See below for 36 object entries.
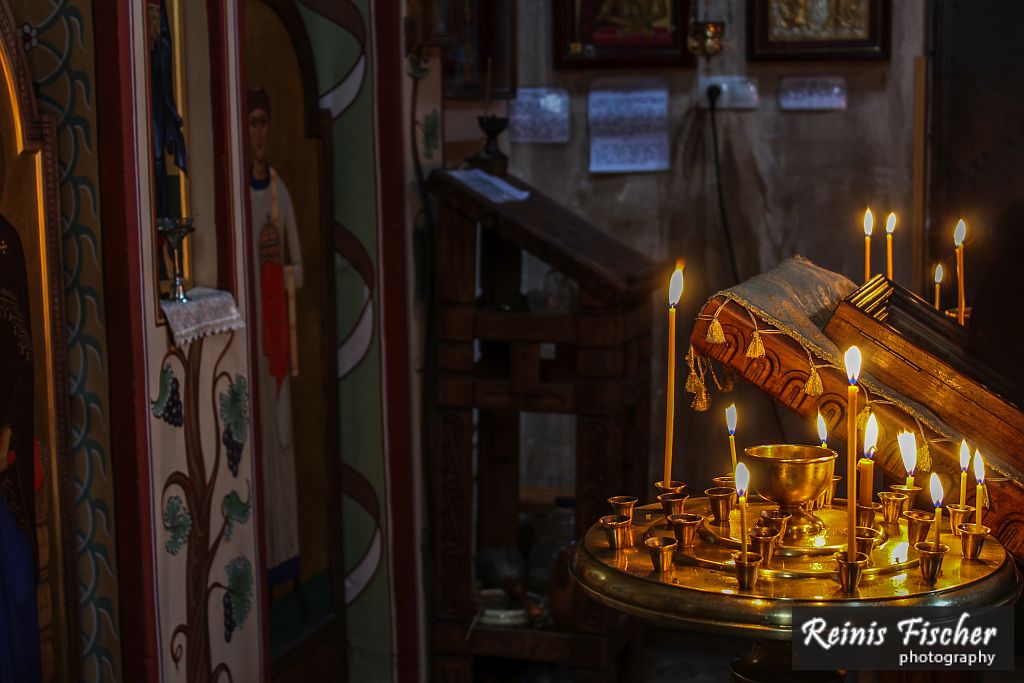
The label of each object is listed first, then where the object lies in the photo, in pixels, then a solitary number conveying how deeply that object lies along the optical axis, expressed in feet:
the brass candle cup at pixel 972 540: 7.32
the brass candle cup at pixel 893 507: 7.94
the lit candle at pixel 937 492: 7.54
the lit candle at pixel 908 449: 7.68
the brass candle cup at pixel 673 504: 8.06
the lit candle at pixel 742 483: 6.99
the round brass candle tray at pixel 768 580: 6.71
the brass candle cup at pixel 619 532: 7.62
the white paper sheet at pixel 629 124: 19.89
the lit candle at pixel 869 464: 7.57
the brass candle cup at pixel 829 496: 8.29
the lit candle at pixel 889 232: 9.71
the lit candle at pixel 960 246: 9.52
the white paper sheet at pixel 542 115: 20.01
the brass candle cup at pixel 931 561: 6.93
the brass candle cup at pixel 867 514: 7.87
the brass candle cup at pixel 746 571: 6.81
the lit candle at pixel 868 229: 9.56
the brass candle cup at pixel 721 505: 7.81
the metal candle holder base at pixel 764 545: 7.11
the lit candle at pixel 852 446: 6.68
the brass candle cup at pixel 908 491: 8.01
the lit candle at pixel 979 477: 7.57
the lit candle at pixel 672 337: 7.70
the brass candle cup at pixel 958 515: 7.72
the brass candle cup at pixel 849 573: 6.77
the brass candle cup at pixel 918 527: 7.48
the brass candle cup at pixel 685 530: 7.44
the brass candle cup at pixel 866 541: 7.29
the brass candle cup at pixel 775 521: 7.41
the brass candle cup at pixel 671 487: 8.11
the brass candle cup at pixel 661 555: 7.17
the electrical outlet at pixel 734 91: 19.54
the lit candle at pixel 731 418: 8.11
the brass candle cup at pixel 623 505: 7.88
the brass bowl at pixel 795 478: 7.59
